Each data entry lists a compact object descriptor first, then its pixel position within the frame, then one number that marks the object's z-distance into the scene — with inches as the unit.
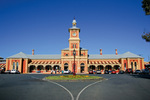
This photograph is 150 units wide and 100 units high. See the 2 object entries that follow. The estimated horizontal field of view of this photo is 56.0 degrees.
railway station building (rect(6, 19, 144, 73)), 1931.6
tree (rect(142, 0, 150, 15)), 774.1
